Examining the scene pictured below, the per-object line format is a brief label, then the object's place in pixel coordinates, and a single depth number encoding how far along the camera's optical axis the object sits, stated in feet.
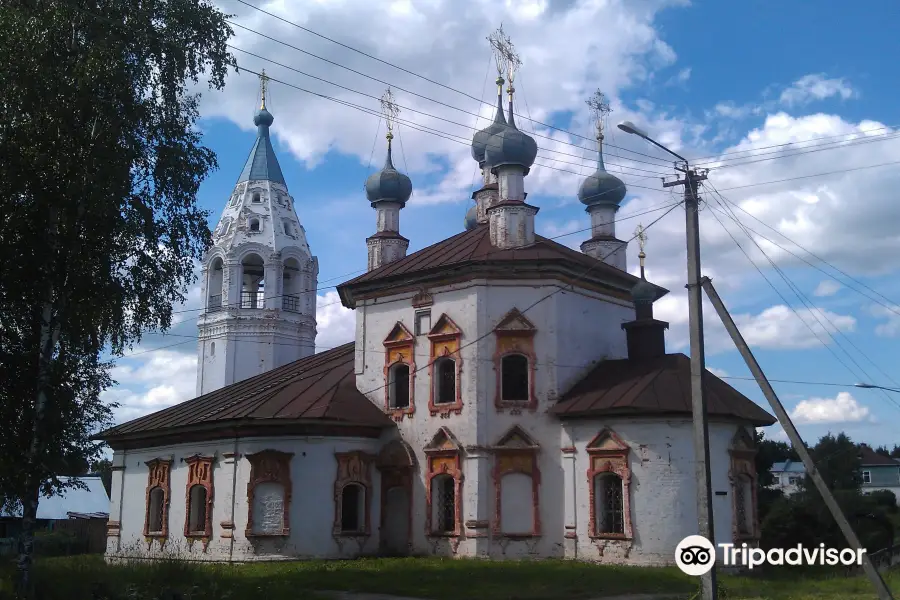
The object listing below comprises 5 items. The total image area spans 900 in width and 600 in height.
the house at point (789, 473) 222.71
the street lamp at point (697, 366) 42.93
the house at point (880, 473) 228.22
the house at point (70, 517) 115.55
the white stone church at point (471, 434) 69.46
